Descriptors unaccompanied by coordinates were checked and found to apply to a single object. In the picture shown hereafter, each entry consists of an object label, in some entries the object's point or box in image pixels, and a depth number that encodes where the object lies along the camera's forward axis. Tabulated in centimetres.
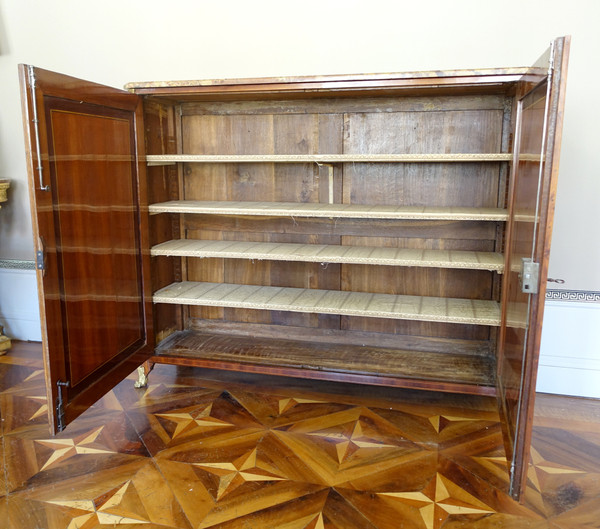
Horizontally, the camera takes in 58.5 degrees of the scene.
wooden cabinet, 154
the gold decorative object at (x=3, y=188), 248
